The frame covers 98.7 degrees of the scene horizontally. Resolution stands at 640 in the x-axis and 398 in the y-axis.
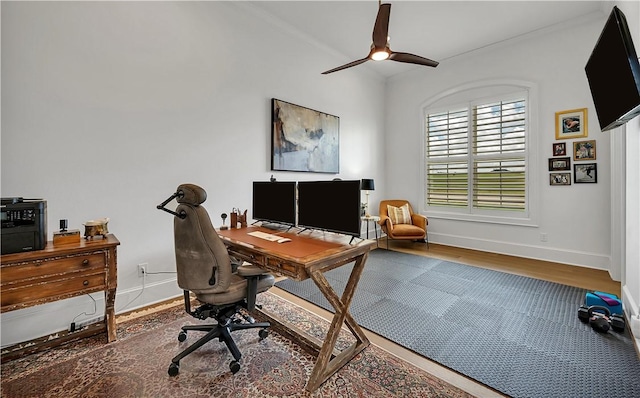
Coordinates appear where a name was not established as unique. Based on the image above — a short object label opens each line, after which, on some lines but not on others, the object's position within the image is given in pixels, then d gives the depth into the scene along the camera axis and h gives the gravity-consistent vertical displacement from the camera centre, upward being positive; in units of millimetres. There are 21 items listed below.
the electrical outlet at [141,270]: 2736 -710
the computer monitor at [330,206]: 1972 -61
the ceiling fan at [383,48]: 2369 +1479
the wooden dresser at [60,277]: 1749 -538
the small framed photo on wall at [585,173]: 3829 +336
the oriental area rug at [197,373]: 1623 -1128
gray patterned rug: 1721 -1107
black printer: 1771 -170
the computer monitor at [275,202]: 2527 -39
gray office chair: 1748 -483
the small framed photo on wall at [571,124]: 3893 +1056
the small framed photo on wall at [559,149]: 4070 +716
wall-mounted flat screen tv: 1630 +829
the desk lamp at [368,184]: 4941 +245
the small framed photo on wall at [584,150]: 3822 +658
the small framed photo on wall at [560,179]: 4051 +269
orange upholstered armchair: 4828 -448
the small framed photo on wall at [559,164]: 4047 +492
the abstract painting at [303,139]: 3883 +919
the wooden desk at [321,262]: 1664 -427
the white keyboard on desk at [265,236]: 2223 -320
